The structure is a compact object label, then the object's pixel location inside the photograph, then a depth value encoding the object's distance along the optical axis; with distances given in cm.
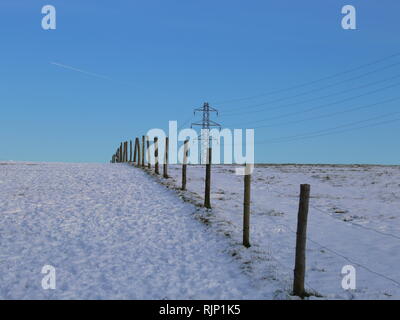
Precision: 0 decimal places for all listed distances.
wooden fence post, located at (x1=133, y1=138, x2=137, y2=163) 3720
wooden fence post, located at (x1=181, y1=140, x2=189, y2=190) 2055
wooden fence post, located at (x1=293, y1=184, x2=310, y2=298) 820
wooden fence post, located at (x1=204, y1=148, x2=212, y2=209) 1605
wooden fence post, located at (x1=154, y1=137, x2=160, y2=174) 2706
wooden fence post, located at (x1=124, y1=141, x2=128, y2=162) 4301
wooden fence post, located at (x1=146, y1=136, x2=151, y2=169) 3053
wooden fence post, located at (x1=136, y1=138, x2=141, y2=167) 3402
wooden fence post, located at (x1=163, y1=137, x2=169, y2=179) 2506
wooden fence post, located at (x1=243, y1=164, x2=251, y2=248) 1179
